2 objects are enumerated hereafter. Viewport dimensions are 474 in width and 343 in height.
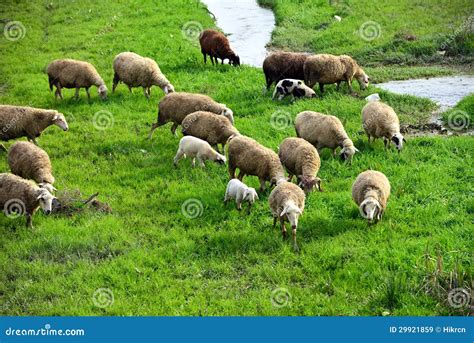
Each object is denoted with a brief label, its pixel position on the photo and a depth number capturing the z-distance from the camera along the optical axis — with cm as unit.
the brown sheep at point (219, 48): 2323
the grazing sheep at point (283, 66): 2056
